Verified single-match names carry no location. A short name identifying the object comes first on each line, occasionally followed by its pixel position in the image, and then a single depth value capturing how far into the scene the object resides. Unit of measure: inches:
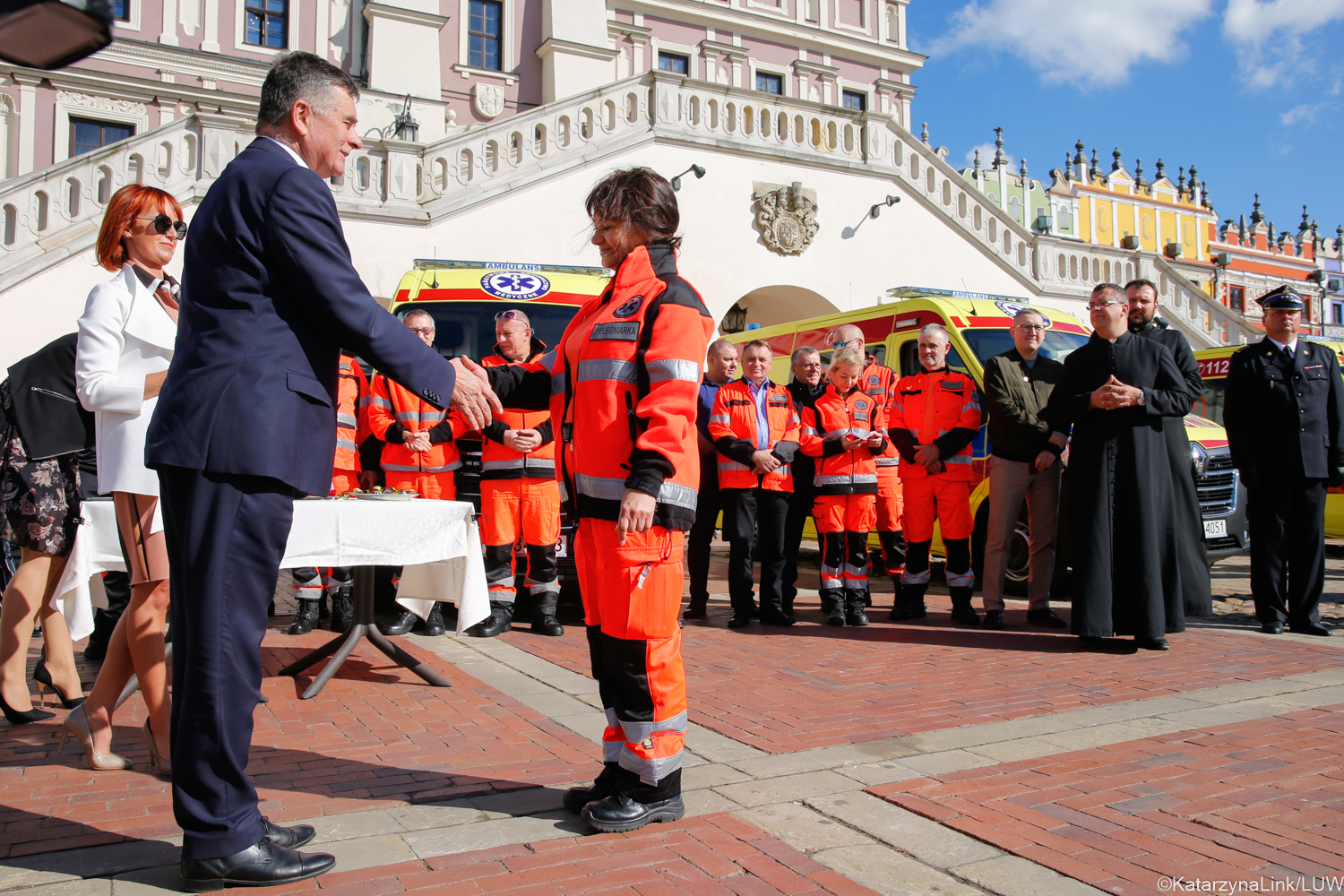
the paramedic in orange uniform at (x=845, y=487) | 273.3
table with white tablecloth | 168.2
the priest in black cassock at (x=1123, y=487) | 232.7
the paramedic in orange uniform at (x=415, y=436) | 257.4
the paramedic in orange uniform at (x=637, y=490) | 118.6
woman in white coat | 138.0
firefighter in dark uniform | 264.5
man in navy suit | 102.1
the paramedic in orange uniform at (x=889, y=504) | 291.1
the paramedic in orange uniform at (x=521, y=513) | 251.8
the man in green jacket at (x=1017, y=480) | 265.6
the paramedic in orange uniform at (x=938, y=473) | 278.5
